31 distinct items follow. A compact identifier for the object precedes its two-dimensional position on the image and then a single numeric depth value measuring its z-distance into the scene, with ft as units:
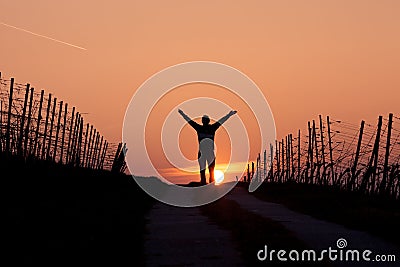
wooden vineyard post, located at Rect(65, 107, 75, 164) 113.09
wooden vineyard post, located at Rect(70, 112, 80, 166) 114.97
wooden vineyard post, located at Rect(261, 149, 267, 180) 199.13
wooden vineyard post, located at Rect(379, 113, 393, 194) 76.43
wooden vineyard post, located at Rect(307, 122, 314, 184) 117.19
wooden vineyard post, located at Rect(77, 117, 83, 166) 121.29
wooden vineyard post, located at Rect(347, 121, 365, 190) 87.49
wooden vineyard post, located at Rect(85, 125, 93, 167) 148.46
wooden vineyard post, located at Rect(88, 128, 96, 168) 153.69
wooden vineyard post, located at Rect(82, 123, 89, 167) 140.87
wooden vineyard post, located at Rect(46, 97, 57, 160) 99.43
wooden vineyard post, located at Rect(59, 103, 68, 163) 109.20
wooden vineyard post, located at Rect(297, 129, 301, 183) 139.59
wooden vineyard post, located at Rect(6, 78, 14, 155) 70.96
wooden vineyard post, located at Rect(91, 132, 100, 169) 161.79
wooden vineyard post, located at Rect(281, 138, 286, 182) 163.12
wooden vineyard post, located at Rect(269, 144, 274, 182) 182.58
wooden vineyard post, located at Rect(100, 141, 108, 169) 179.90
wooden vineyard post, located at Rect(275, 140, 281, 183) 169.67
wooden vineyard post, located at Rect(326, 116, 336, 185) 103.58
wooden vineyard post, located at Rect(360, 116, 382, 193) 79.46
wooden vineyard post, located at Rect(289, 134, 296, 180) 149.00
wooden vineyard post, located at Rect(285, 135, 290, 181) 156.35
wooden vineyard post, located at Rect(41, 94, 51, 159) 95.10
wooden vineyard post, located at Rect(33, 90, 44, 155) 89.04
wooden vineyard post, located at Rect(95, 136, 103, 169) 169.82
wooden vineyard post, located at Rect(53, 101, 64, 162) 105.39
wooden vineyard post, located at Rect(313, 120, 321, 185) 110.32
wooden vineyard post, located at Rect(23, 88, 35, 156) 78.02
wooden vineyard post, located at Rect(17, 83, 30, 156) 75.25
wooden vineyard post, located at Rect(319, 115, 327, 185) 106.51
